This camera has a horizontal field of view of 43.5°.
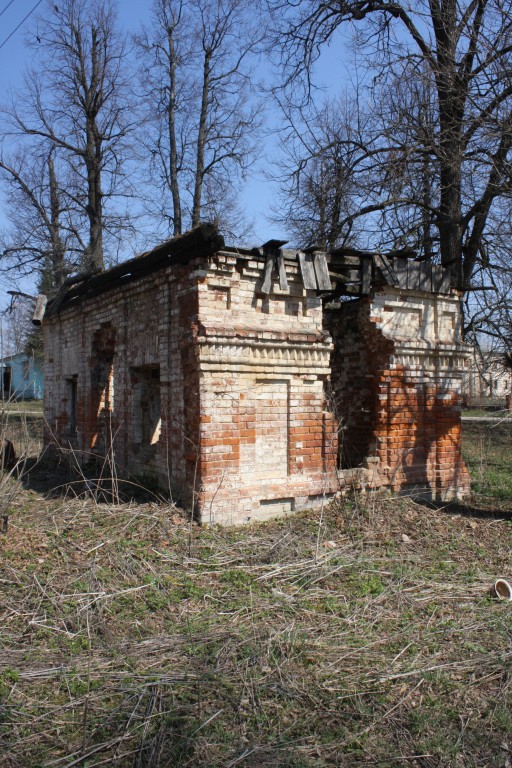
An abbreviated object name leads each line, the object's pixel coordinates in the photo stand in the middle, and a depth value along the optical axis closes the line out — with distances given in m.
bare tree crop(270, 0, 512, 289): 8.56
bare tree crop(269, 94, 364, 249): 13.41
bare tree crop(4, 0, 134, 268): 22.55
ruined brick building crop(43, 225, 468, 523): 7.73
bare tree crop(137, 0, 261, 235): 23.12
